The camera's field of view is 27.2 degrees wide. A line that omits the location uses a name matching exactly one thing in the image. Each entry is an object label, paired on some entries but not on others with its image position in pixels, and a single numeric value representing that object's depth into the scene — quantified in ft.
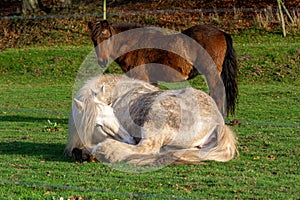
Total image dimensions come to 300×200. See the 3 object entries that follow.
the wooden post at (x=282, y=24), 76.32
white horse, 25.27
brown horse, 42.68
